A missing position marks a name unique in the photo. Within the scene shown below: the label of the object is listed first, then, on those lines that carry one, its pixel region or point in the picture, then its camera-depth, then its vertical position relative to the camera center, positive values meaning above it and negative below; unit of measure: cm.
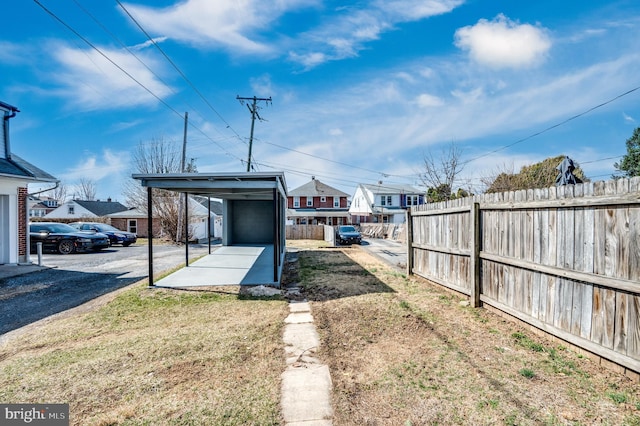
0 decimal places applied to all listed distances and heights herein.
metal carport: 732 +63
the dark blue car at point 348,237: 2031 -140
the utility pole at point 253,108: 2162 +751
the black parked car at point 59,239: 1509 -105
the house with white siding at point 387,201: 3778 +171
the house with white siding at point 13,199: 1039 +65
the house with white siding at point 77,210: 3500 +78
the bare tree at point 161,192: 2277 +255
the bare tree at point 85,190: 5294 +453
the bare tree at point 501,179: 2375 +277
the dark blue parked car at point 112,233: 1912 -102
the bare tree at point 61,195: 5365 +385
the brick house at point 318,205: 3716 +130
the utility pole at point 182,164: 2094 +345
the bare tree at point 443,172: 2545 +356
